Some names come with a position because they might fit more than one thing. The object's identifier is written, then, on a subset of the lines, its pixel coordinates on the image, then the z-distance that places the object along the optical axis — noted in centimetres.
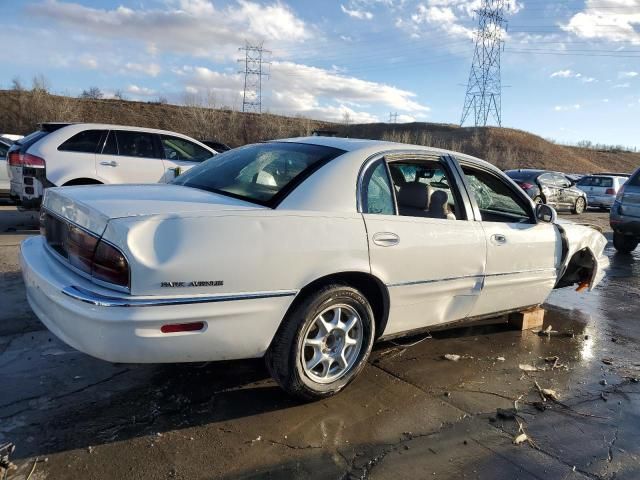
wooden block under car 505
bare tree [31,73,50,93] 4941
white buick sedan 266
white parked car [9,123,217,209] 783
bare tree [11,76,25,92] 5016
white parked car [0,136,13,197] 1084
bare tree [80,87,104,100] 5778
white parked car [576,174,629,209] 2170
